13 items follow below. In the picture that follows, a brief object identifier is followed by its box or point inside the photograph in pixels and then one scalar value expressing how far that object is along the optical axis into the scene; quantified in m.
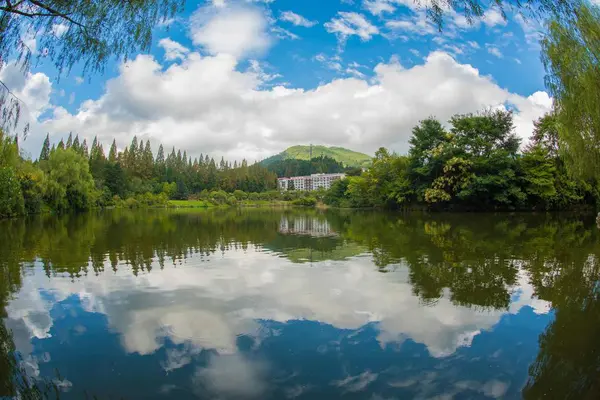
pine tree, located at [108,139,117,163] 92.57
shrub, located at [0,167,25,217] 30.71
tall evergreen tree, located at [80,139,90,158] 87.00
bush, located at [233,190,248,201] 103.75
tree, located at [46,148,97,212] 43.69
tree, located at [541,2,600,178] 8.84
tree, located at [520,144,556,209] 38.31
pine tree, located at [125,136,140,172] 95.23
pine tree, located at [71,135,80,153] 85.23
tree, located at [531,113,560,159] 39.09
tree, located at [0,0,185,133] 4.76
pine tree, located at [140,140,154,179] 97.25
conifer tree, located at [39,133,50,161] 73.81
